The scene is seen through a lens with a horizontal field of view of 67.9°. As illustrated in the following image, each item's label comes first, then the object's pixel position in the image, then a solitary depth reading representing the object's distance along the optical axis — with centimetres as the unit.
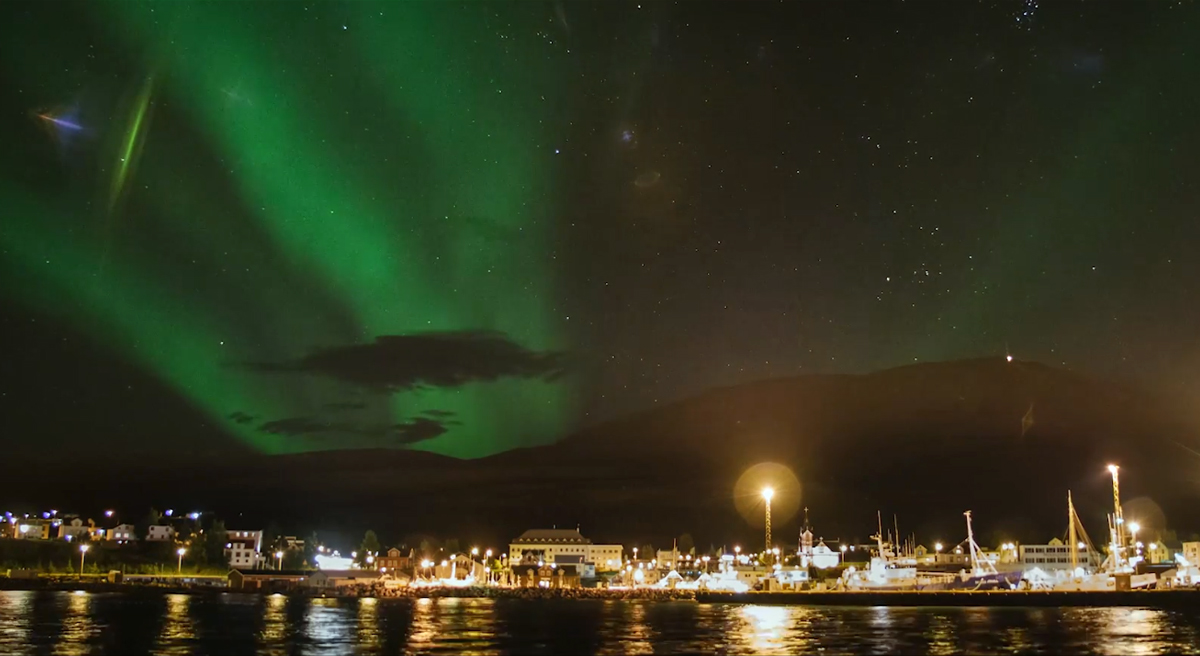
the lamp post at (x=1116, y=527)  11686
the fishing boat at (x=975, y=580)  12194
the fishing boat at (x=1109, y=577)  11256
